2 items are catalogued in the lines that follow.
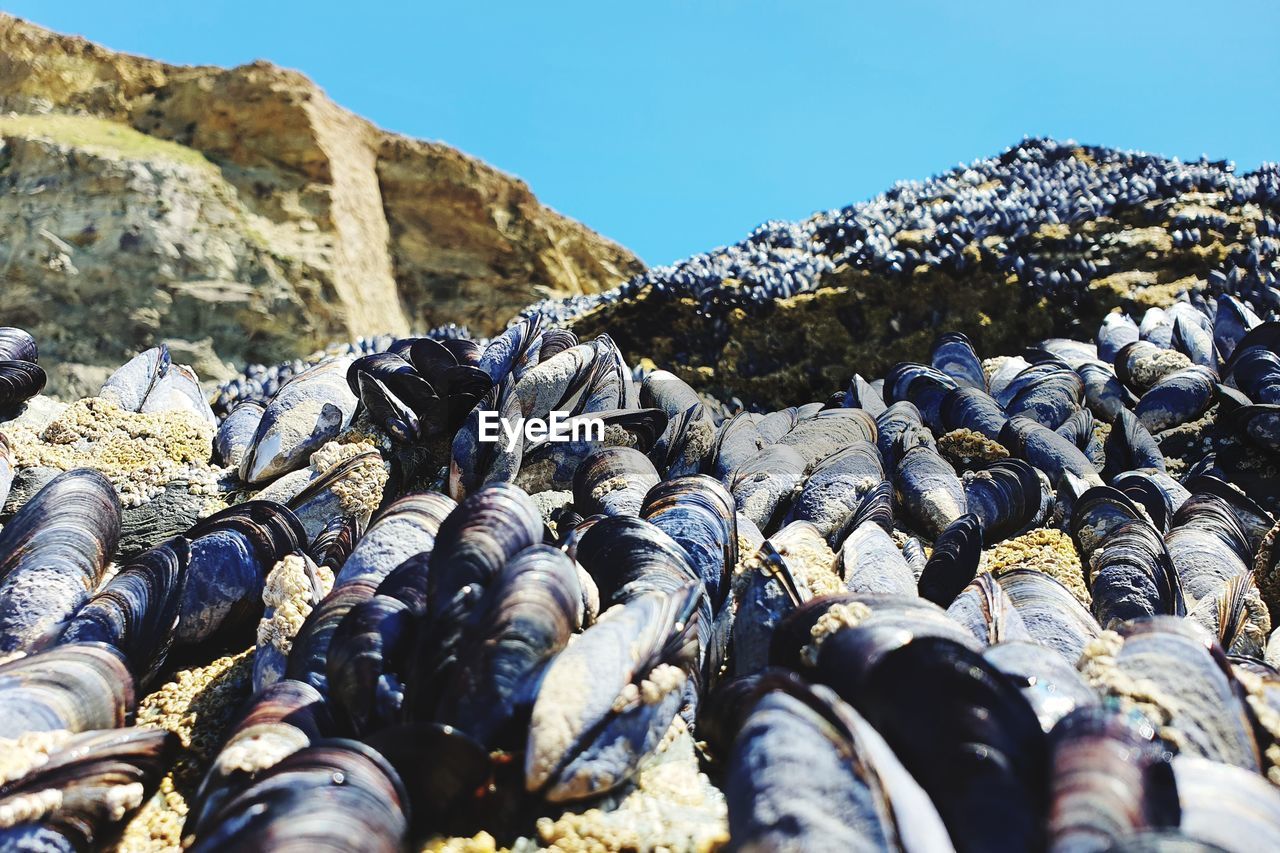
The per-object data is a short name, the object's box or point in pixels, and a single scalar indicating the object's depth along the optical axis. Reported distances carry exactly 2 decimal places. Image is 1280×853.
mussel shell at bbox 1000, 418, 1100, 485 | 3.42
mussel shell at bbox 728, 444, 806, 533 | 3.04
